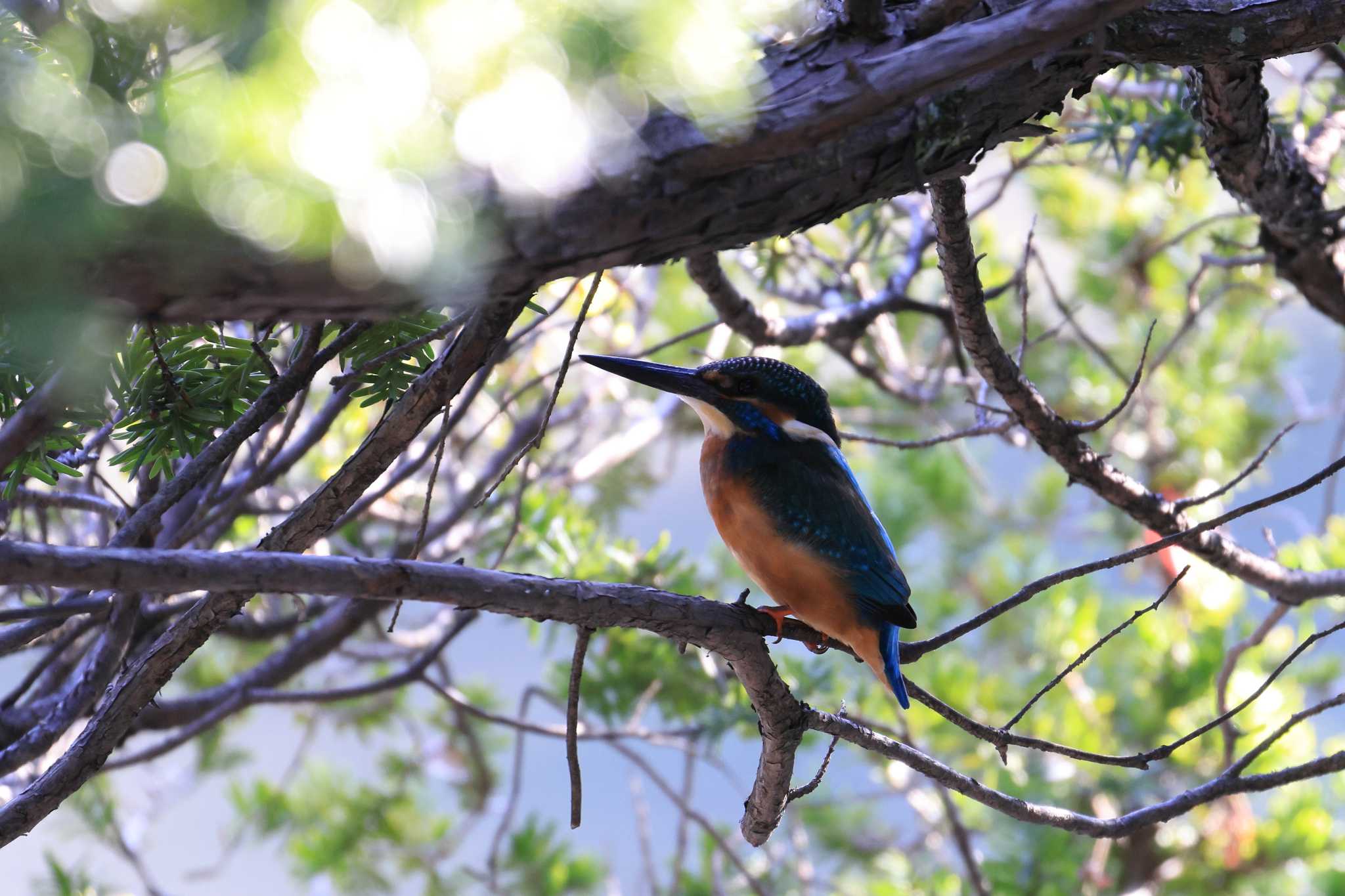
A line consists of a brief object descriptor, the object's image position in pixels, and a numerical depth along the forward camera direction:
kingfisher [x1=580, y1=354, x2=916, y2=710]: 5.10
